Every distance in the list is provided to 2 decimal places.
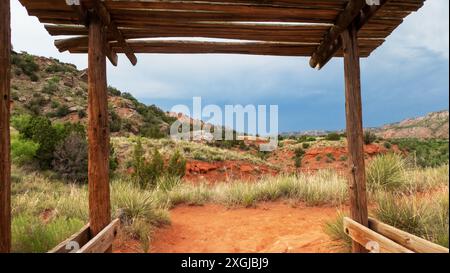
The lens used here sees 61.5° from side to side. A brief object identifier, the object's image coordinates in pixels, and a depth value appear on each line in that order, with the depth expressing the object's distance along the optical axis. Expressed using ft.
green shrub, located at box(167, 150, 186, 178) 39.85
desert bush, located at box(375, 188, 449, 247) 15.06
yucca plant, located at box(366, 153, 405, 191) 25.68
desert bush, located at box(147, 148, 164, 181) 36.80
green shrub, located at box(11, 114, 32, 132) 46.43
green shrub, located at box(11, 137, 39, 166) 42.93
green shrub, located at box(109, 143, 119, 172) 46.16
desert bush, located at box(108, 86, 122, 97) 122.86
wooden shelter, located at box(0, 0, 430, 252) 12.11
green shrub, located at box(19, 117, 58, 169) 44.62
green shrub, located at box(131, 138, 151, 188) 34.37
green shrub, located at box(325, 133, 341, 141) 101.45
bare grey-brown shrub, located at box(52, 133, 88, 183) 42.32
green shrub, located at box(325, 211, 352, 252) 16.16
